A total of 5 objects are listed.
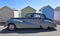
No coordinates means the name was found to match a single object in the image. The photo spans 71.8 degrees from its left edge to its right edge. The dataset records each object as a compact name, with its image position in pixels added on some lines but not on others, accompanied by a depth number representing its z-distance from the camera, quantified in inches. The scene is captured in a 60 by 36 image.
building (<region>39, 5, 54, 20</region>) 223.6
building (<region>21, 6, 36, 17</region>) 217.5
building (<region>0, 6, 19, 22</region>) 216.9
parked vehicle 144.4
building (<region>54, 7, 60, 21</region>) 261.2
